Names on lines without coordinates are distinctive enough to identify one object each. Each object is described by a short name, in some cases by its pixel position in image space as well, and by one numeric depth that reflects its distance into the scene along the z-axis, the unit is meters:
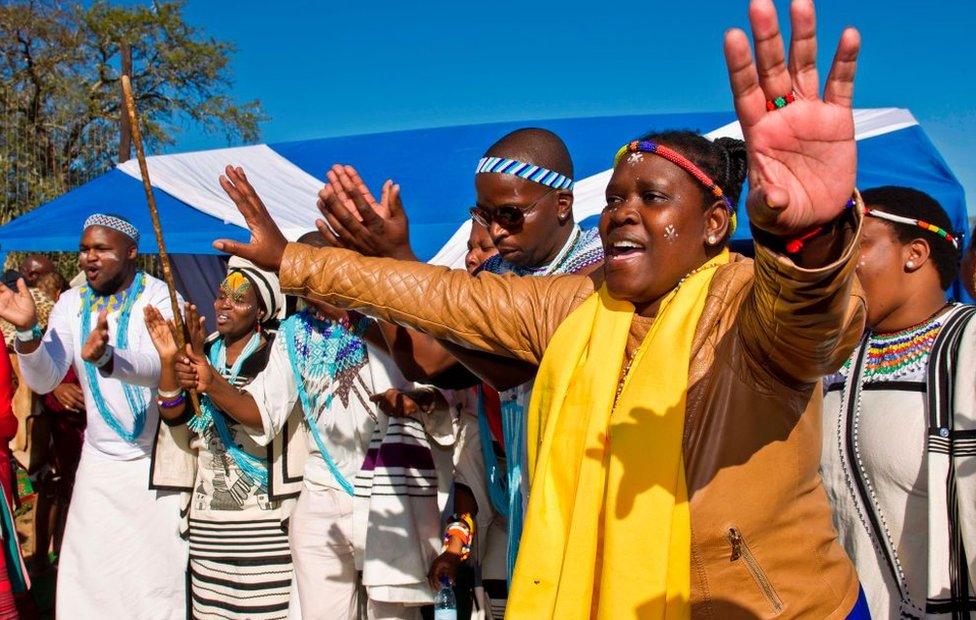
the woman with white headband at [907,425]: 2.36
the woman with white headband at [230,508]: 3.98
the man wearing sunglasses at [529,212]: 2.79
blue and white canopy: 5.49
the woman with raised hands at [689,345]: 1.30
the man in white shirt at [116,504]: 4.34
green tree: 12.27
